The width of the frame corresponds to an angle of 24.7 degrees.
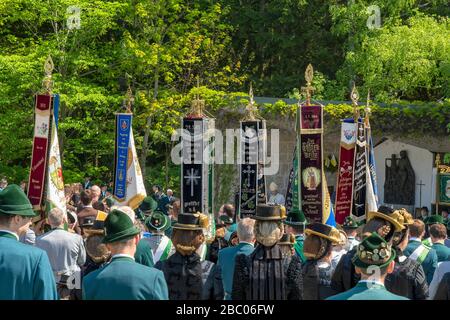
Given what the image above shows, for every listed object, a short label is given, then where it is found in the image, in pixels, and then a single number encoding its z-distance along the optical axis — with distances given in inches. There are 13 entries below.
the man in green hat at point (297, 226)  432.6
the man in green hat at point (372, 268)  244.4
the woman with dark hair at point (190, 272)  345.7
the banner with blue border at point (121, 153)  733.9
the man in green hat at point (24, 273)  272.4
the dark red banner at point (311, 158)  616.4
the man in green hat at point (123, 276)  263.0
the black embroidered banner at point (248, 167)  661.3
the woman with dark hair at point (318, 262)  371.2
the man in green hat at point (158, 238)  461.4
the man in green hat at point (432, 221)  481.8
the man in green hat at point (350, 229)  495.7
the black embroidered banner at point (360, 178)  667.4
